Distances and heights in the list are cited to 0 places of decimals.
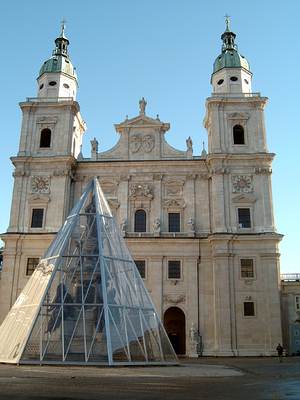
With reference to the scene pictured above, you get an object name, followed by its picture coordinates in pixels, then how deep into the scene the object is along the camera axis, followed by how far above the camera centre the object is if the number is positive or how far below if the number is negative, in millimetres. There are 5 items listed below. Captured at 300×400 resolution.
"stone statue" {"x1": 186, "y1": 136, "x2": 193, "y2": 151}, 38688 +15141
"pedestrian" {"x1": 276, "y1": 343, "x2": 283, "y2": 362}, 29069 -872
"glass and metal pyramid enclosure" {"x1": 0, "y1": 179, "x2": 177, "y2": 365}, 17984 +967
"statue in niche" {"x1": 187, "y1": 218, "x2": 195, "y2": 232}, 35406 +8018
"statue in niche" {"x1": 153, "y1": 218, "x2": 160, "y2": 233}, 35419 +7844
